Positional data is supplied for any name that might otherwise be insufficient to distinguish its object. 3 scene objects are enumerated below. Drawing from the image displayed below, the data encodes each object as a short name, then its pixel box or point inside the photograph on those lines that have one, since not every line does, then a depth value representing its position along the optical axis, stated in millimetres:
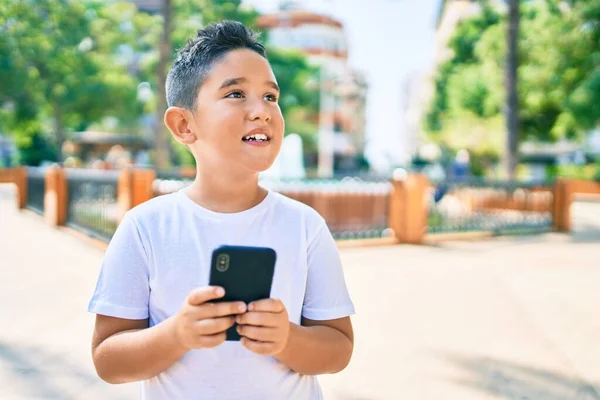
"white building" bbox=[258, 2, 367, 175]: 60062
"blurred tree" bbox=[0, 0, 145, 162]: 6831
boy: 1296
